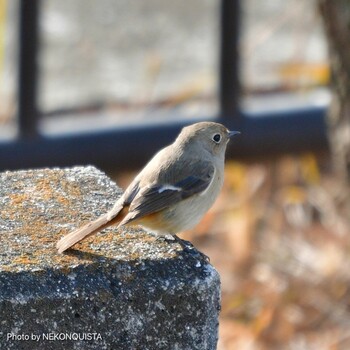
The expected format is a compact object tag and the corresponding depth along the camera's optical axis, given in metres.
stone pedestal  4.58
